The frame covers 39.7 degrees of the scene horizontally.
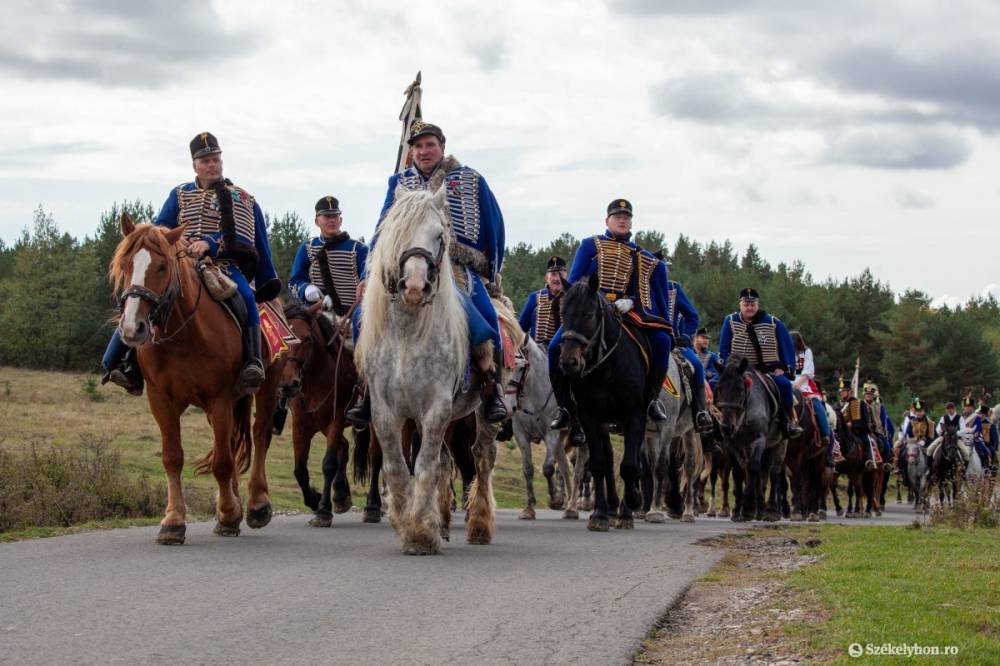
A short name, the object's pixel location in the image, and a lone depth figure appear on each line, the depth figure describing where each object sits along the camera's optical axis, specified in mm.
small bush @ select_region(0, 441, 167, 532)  13312
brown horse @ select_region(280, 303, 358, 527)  14586
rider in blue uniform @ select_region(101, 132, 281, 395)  12242
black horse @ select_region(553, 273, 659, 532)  14719
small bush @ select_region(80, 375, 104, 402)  43375
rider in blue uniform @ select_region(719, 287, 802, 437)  21266
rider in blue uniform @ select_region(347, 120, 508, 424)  11742
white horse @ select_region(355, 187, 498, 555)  10547
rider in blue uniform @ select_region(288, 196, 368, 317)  15945
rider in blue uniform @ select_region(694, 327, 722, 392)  23169
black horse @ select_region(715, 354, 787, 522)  20250
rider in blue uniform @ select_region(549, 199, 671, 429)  15688
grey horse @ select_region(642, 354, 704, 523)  18219
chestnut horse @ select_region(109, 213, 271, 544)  10578
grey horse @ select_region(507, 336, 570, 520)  19406
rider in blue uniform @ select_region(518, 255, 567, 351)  19469
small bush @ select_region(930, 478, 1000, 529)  18484
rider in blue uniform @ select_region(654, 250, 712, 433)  18297
